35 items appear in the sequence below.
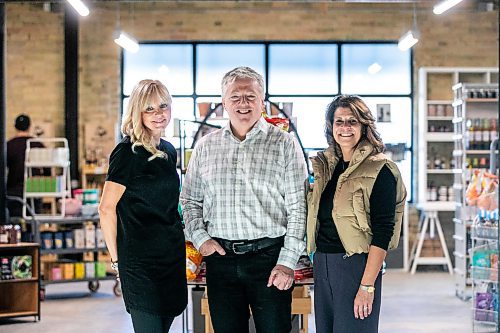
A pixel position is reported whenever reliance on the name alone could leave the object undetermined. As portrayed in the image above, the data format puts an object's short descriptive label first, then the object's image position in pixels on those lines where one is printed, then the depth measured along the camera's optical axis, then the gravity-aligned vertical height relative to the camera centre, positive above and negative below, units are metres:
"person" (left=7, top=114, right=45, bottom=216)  11.55 +0.21
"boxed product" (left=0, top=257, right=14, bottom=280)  8.55 -0.95
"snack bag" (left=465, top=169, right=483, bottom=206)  8.40 -0.15
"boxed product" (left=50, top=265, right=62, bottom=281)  10.22 -1.19
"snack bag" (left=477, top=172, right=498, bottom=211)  8.09 -0.20
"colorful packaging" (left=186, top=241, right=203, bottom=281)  4.24 -0.43
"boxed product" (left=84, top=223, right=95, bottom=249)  10.33 -0.78
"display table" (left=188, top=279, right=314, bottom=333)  5.25 -0.81
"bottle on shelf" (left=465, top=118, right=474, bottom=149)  10.16 +0.48
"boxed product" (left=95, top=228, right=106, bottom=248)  10.37 -0.78
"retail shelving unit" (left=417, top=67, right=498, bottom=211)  13.14 +0.71
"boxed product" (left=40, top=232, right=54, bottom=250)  10.17 -0.80
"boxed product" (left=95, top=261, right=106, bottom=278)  10.33 -1.15
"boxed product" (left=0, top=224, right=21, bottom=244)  8.65 -0.61
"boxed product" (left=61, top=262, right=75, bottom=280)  10.23 -1.16
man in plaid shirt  3.72 -0.19
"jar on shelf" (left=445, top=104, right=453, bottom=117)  13.21 +0.97
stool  12.88 -1.03
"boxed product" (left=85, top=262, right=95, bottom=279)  10.30 -1.16
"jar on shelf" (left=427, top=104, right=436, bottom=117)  13.22 +0.97
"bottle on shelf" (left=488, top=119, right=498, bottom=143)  10.60 +0.56
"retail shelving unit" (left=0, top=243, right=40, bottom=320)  8.73 -1.20
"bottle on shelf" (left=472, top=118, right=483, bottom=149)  10.53 +0.48
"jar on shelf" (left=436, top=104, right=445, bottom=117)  13.22 +0.97
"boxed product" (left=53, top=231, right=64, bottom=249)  10.23 -0.80
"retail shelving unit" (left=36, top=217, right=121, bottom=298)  10.20 -1.07
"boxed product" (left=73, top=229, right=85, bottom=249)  10.31 -0.78
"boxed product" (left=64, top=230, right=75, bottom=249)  10.27 -0.80
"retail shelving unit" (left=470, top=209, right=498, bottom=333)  7.80 -0.91
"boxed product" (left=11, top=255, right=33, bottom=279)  8.62 -0.94
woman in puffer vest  3.68 -0.21
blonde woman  3.69 -0.17
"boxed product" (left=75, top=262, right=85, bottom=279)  10.27 -1.15
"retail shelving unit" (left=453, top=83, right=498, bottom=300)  9.92 +0.23
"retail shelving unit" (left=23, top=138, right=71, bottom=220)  11.14 -0.03
